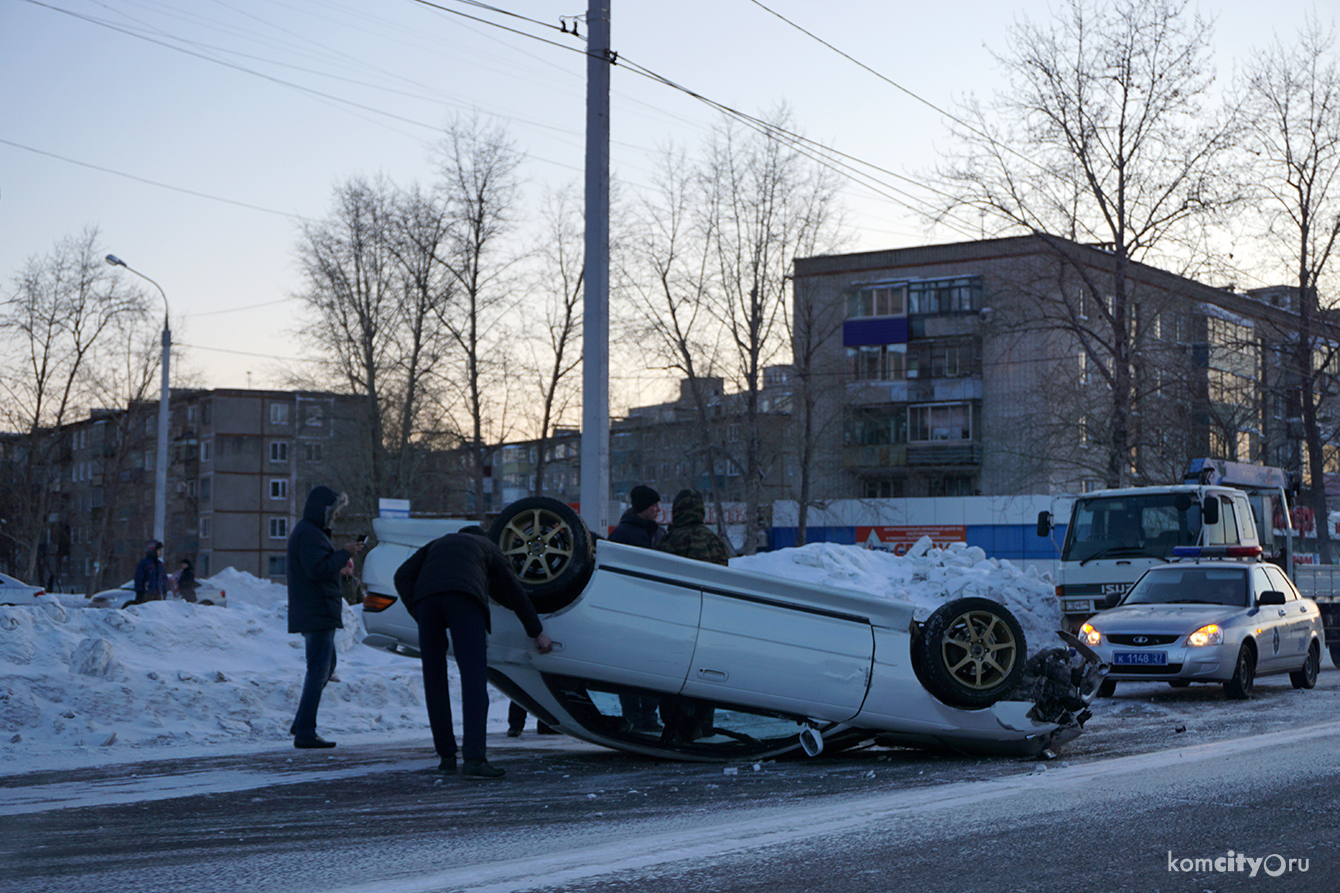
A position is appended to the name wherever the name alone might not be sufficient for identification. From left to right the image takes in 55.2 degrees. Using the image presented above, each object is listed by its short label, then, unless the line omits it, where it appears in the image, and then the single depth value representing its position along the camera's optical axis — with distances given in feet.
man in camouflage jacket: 28.45
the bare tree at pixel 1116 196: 101.55
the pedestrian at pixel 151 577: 79.10
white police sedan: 43.34
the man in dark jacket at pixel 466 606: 23.62
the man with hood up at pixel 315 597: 29.30
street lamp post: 101.24
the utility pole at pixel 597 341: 44.27
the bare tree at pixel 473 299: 135.44
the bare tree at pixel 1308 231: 114.62
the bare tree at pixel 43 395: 151.12
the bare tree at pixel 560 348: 136.77
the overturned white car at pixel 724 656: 24.36
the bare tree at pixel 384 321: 136.98
